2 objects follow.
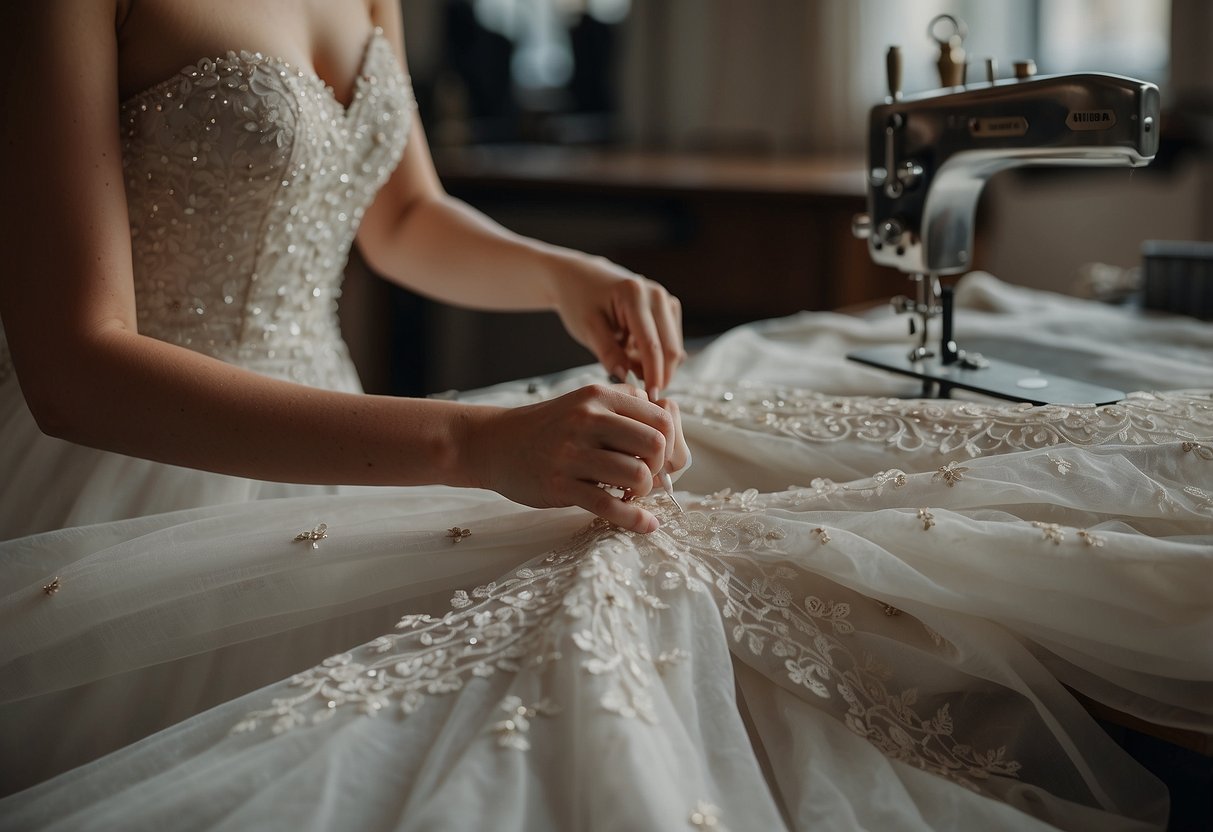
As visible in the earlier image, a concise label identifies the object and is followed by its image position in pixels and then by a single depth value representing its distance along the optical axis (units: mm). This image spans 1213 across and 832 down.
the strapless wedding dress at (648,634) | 611
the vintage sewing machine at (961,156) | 1023
